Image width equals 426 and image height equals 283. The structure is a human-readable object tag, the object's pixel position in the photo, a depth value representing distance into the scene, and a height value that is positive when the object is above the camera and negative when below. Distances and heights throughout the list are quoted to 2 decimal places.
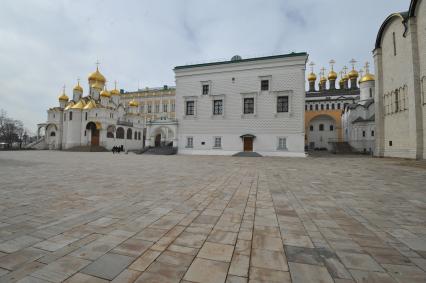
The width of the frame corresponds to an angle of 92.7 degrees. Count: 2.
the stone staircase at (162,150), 28.62 -0.37
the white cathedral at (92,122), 40.62 +5.26
